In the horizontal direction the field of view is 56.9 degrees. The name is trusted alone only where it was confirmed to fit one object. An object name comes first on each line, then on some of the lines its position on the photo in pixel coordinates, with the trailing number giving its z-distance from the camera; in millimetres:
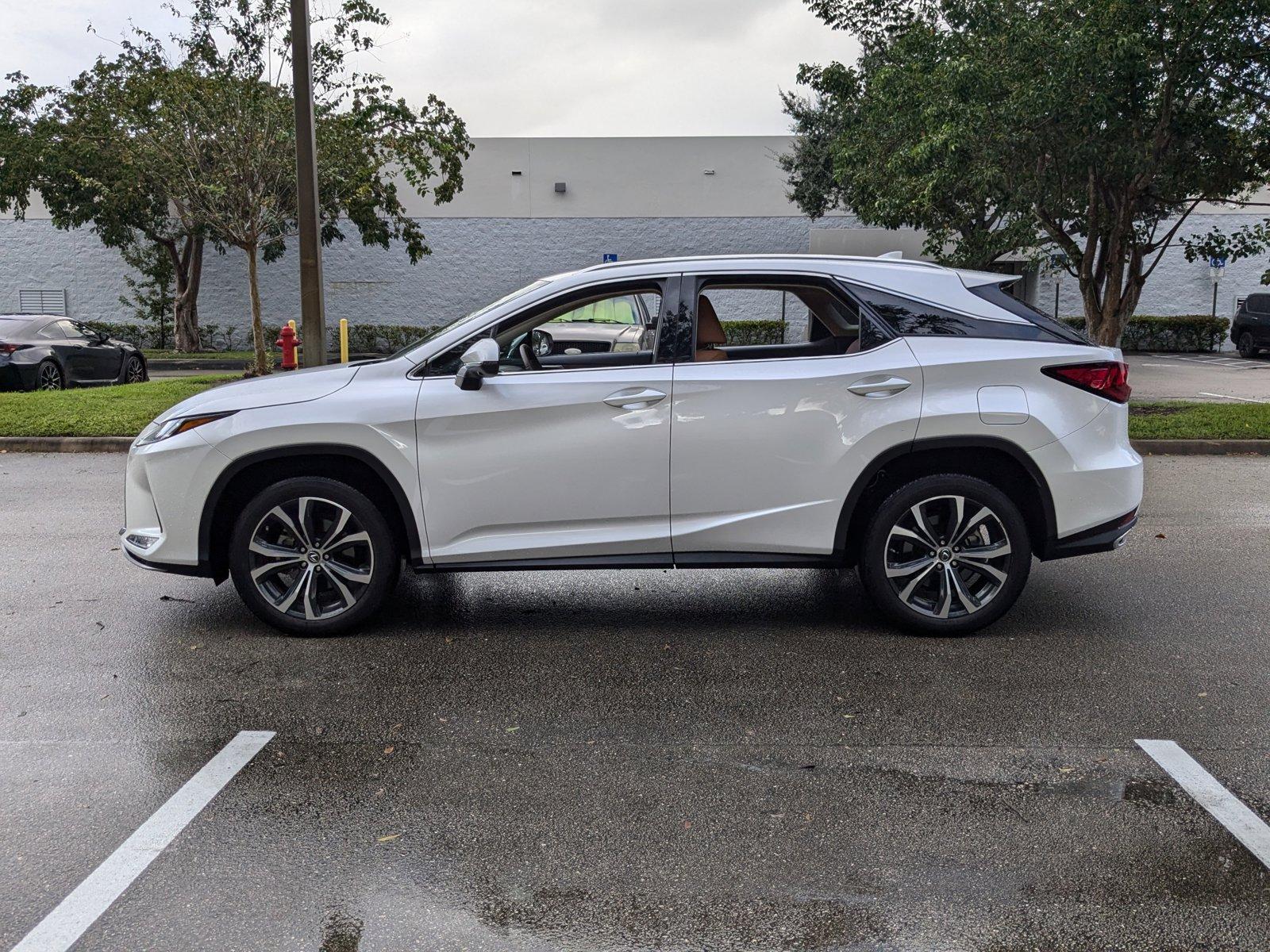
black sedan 17484
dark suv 30672
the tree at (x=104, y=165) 20672
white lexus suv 5402
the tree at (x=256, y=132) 18562
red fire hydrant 19625
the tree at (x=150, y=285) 32625
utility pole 12531
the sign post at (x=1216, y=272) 33312
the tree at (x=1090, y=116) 12539
